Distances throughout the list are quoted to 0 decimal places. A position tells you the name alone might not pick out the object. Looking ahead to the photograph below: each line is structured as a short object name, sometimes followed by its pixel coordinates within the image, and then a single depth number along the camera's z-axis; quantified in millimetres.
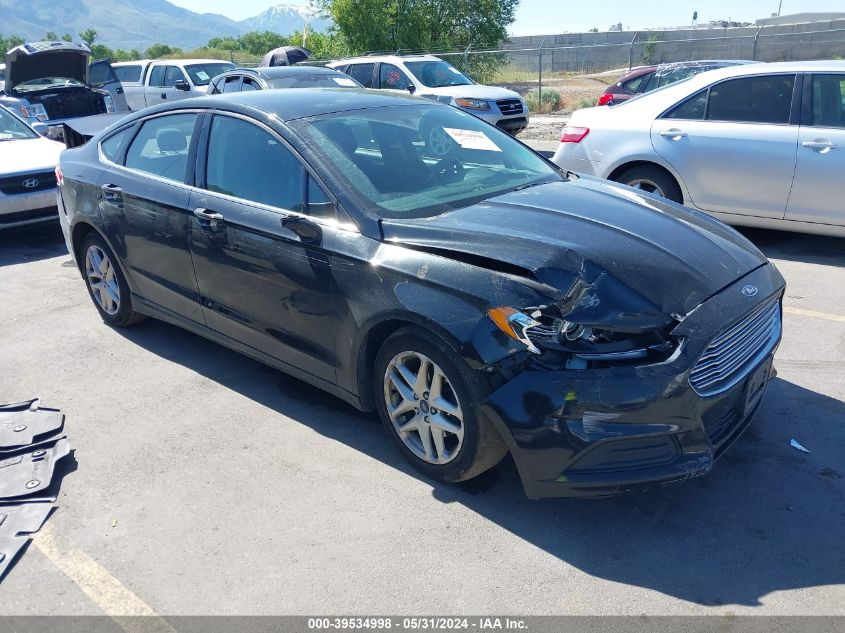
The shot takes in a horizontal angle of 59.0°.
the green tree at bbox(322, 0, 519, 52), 27375
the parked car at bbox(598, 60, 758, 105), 13602
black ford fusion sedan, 2973
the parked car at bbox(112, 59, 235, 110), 17558
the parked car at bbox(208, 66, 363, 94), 11109
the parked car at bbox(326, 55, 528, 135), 13141
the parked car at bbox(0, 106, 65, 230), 8203
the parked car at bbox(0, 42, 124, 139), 12094
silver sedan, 6387
